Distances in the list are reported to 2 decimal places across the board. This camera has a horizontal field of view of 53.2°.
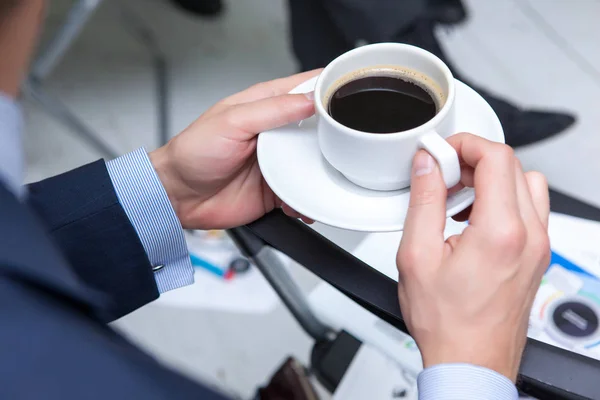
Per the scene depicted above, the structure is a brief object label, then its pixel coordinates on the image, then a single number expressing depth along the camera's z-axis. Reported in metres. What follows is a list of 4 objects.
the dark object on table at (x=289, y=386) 0.99
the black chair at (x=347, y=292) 0.51
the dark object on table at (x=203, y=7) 1.93
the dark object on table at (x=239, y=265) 1.35
